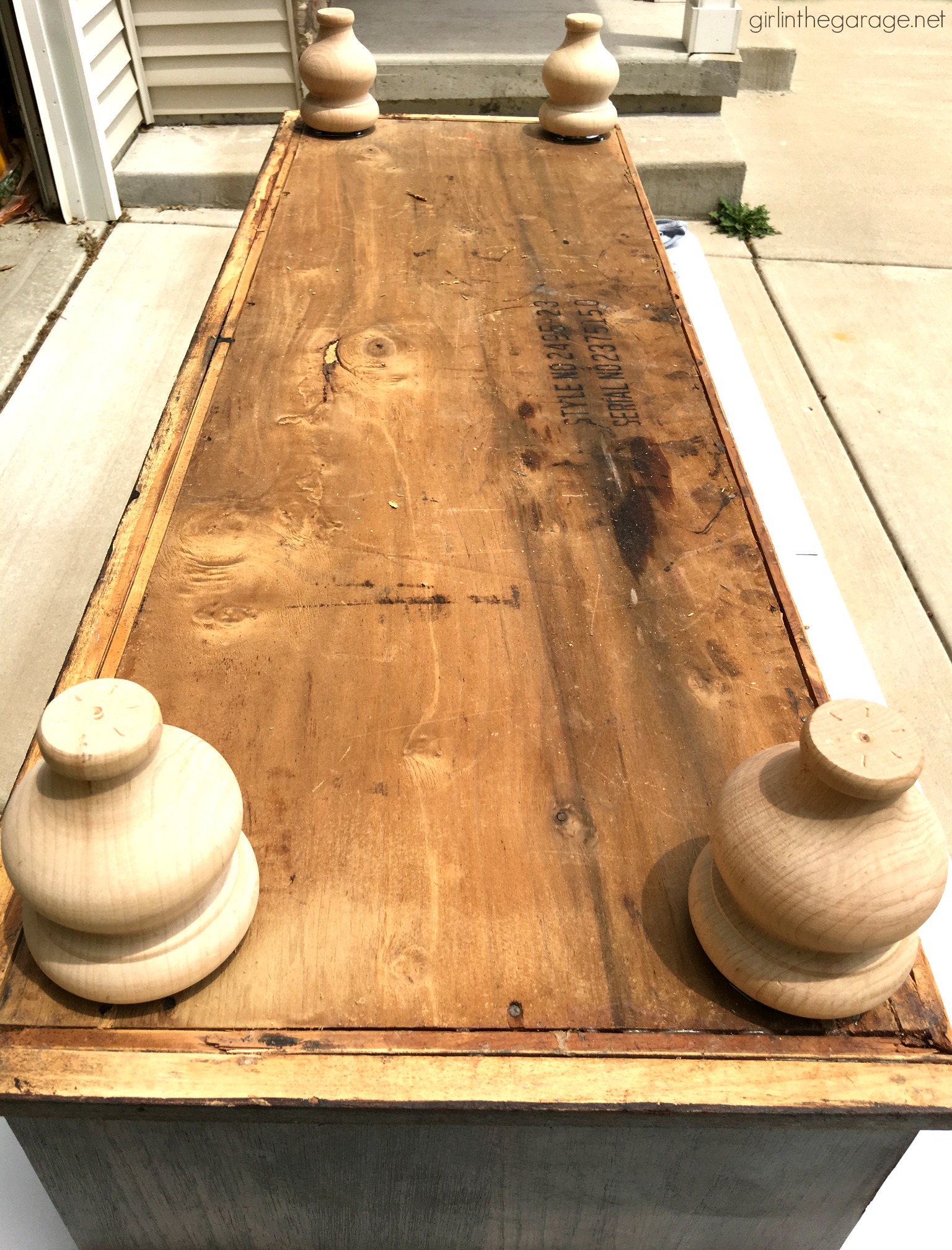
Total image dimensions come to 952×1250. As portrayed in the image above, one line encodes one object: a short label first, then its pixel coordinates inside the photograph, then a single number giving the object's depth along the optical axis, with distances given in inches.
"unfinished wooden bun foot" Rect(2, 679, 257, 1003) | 31.7
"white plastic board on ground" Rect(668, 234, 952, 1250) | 50.7
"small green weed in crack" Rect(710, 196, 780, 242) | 150.0
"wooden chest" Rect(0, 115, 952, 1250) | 34.4
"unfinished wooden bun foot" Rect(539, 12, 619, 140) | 93.0
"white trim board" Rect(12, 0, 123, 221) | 127.8
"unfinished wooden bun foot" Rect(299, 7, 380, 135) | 91.0
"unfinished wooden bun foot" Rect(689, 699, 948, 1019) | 32.0
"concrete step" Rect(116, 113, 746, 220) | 146.4
